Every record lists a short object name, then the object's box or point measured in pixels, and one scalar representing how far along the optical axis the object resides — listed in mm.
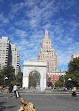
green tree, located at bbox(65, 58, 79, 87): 27234
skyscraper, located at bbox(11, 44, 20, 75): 75156
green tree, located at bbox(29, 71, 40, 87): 48304
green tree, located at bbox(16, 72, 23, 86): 56250
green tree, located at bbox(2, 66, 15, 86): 43819
